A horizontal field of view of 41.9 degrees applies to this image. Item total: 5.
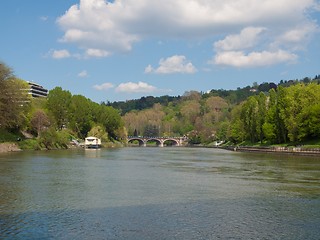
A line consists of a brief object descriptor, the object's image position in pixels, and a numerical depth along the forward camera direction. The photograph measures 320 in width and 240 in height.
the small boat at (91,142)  150.50
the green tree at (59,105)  148.75
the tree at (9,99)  91.31
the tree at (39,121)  119.56
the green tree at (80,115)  160.31
